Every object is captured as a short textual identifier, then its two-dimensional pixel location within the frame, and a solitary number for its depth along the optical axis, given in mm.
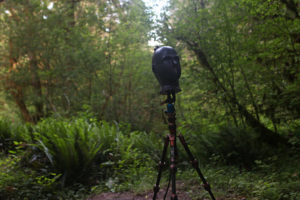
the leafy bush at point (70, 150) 4402
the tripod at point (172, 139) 2325
